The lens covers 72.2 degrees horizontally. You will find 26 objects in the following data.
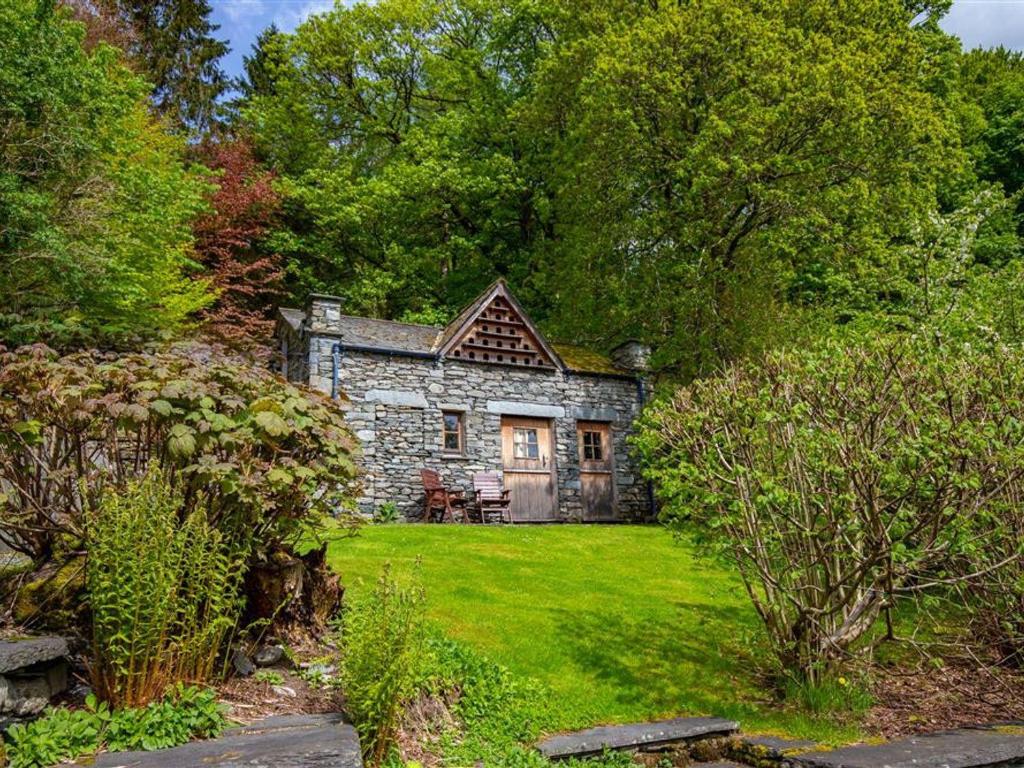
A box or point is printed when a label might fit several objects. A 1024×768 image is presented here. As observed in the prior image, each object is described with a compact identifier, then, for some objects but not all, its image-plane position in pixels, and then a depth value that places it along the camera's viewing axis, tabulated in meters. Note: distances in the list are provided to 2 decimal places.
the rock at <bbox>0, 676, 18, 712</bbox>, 3.59
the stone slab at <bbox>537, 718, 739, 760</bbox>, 4.68
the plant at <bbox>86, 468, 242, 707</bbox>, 3.73
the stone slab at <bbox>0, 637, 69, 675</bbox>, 3.60
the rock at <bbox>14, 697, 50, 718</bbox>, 3.67
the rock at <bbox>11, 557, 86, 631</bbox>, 4.37
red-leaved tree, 19.39
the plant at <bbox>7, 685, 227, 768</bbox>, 3.41
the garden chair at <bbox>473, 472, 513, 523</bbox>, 15.41
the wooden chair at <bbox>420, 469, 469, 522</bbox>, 14.80
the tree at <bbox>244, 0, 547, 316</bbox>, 24.39
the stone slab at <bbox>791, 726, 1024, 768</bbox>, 4.46
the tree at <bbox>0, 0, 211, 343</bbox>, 11.17
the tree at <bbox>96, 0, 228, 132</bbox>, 25.89
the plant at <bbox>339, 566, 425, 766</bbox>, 4.04
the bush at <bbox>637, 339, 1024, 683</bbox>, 4.96
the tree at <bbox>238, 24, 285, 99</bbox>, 29.61
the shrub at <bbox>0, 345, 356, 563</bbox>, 4.32
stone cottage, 15.16
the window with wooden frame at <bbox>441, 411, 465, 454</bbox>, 16.11
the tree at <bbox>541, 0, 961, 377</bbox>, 16.45
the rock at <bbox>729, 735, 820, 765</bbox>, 4.80
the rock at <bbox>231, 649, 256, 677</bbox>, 4.59
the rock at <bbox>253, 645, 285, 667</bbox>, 4.78
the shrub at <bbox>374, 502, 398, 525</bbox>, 14.69
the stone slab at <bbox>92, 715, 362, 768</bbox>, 3.35
